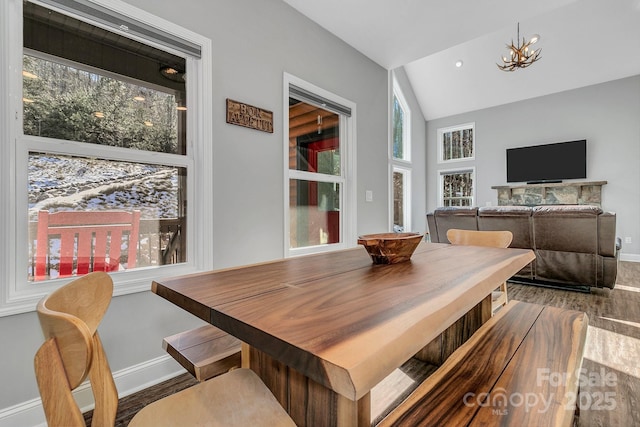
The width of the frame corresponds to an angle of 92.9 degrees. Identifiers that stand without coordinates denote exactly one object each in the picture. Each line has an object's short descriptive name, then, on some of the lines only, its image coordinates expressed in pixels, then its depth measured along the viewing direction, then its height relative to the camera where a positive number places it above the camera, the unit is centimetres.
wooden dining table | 50 -23
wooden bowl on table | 125 -15
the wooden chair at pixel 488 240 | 199 -21
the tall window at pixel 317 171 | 270 +39
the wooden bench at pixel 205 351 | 106 -53
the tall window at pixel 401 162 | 654 +106
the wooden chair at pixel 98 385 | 51 -34
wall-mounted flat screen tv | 584 +98
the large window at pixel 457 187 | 730 +57
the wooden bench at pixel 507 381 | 75 -50
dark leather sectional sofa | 309 -31
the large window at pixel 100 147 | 142 +35
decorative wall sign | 211 +69
